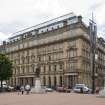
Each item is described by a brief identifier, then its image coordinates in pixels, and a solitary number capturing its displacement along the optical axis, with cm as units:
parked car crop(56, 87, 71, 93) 3008
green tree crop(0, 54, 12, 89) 3244
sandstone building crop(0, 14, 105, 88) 3864
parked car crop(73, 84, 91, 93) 2787
